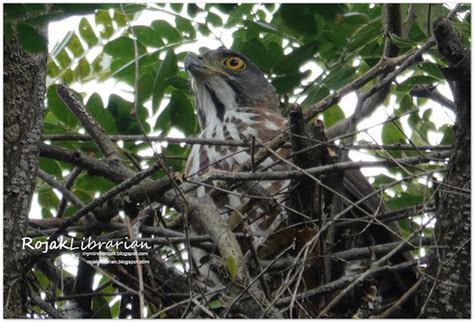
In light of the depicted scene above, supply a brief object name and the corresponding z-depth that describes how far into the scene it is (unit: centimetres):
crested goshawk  799
